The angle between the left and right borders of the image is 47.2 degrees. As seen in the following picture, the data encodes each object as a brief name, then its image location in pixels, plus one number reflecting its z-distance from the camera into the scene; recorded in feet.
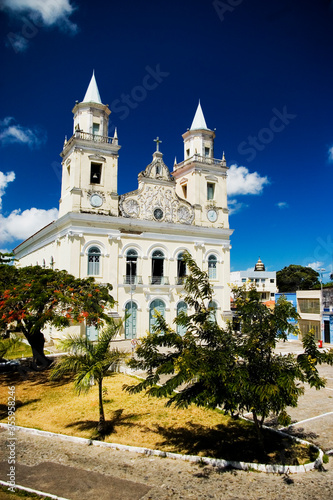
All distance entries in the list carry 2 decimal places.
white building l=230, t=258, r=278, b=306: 191.83
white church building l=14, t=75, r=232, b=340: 76.54
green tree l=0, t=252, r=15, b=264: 77.36
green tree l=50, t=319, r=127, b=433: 30.86
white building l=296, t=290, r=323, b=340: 92.09
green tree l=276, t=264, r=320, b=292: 206.28
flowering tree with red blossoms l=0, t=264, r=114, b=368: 48.65
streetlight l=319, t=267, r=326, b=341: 90.38
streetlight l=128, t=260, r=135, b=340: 77.41
